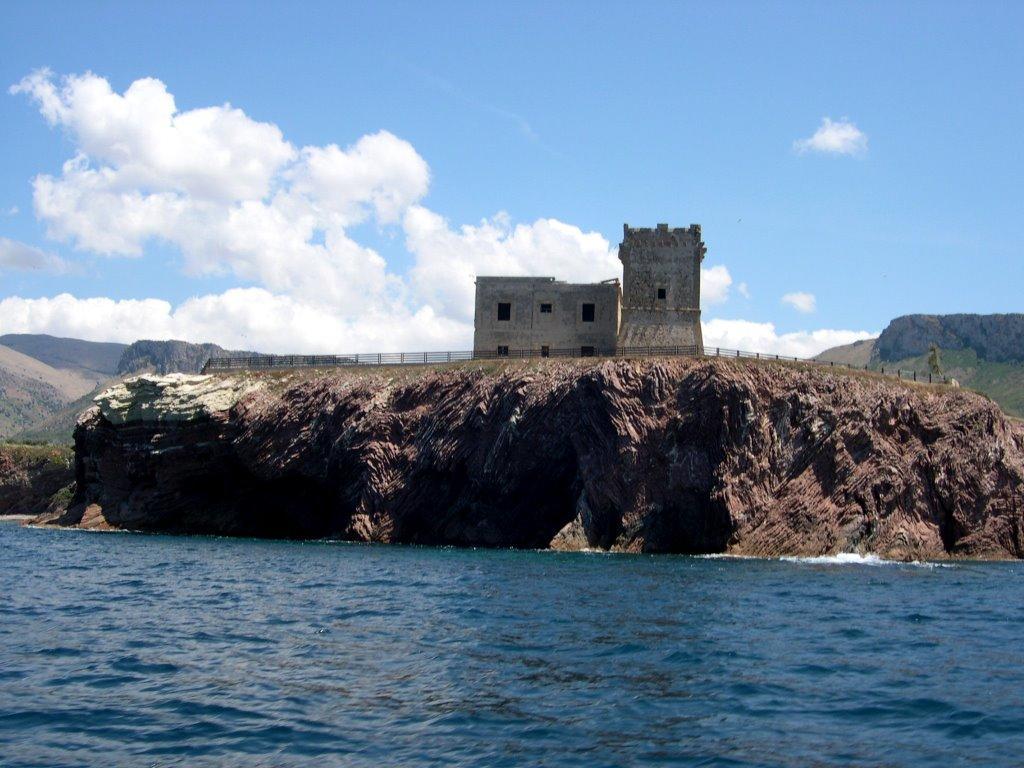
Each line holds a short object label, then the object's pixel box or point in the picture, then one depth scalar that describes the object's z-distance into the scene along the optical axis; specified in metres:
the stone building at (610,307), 89.62
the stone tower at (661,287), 89.62
